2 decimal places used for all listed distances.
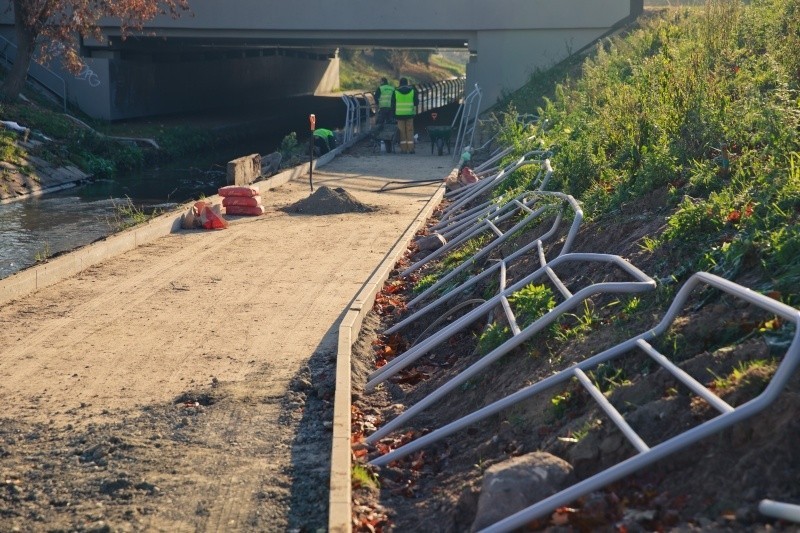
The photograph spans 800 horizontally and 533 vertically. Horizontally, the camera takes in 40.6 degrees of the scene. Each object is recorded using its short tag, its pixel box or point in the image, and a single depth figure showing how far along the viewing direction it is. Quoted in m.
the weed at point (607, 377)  6.37
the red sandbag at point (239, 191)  19.73
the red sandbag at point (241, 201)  19.70
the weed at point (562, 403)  6.48
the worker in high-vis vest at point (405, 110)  30.44
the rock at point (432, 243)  14.91
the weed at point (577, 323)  7.56
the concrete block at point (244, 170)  23.98
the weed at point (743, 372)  5.26
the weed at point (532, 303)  8.45
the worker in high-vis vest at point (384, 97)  34.59
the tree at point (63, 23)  33.34
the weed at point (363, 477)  6.64
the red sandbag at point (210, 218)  18.09
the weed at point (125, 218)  17.86
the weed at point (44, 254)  14.91
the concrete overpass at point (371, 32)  35.84
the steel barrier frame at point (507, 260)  9.95
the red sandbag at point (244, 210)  19.75
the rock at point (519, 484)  5.42
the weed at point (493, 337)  8.47
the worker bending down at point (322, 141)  31.39
